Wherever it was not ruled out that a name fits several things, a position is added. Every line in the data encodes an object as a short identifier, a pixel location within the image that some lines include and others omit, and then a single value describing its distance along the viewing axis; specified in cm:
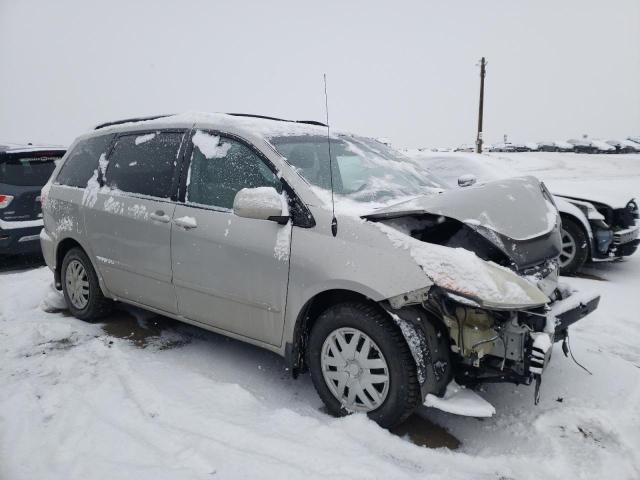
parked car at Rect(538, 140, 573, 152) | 3878
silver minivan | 247
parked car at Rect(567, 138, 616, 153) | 3585
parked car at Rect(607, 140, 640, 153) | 3550
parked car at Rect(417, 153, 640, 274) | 555
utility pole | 3547
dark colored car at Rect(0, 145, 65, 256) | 642
